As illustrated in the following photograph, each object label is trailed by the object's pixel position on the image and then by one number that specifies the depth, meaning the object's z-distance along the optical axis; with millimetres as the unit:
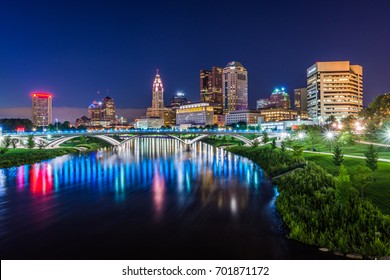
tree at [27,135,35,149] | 72938
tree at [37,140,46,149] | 76812
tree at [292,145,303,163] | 39375
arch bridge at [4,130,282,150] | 78375
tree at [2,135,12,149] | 65962
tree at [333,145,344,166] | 33562
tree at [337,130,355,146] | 43094
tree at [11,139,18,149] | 74556
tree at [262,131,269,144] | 73938
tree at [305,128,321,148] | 58906
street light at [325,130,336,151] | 54719
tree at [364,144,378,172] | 25797
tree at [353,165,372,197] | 20375
